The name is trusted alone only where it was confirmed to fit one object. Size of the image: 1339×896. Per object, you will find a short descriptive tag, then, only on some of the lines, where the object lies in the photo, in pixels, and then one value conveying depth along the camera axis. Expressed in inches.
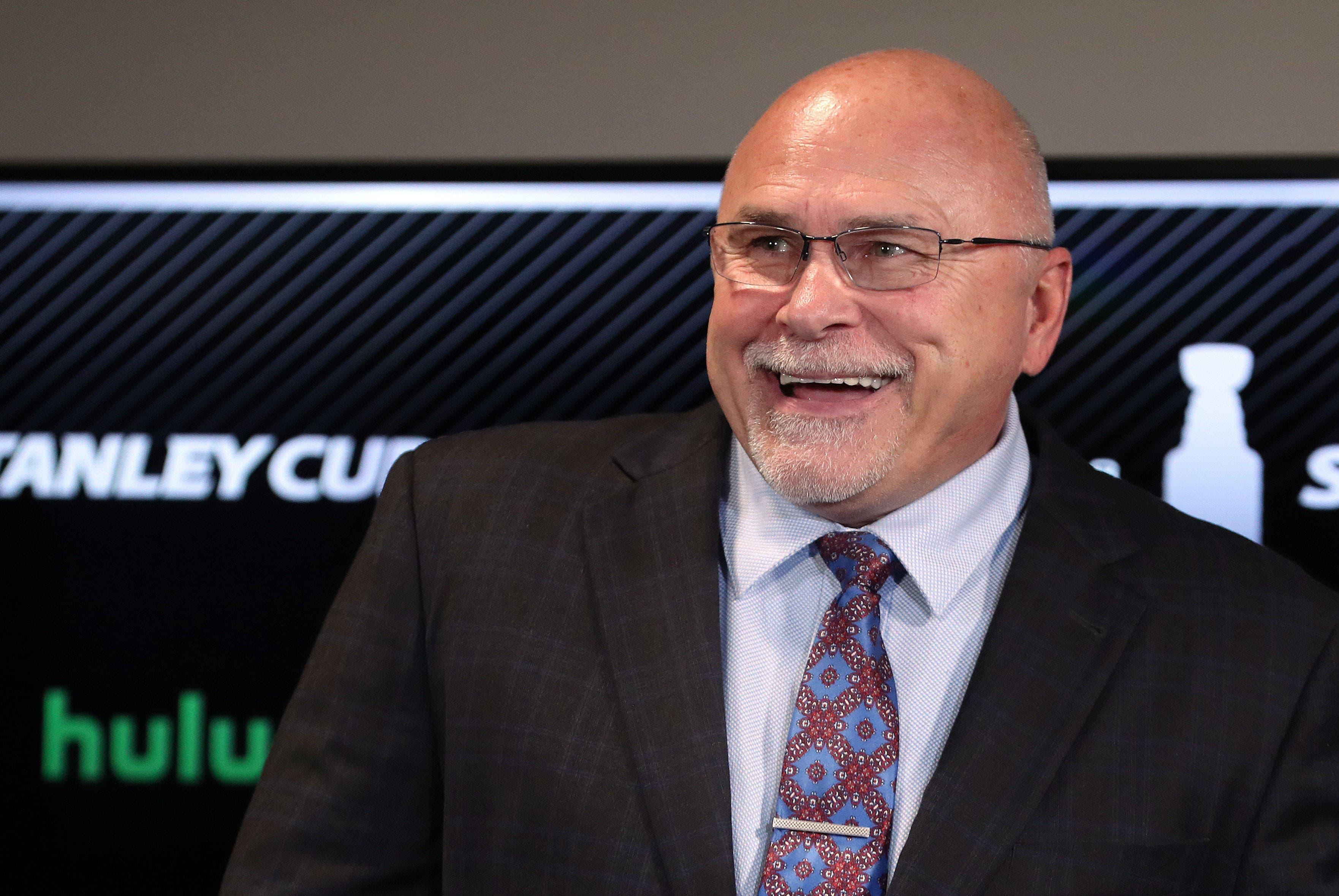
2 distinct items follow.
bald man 54.9
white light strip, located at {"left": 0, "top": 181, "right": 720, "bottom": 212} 92.5
